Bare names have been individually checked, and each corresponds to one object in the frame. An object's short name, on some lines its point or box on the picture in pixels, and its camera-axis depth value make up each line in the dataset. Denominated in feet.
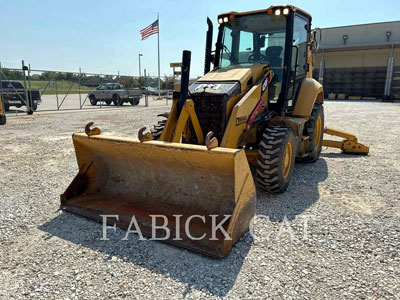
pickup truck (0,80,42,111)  53.88
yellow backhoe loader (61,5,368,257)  11.44
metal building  92.79
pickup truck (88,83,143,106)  76.28
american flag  86.89
